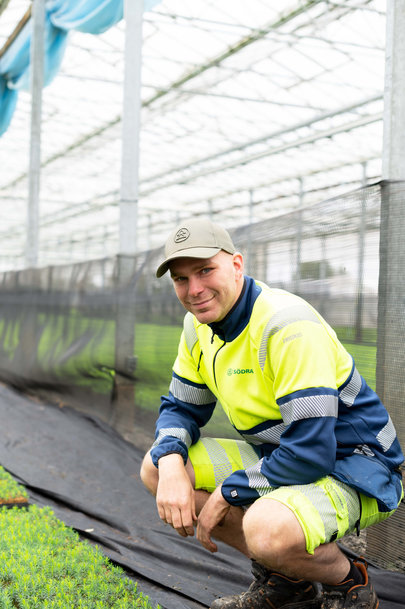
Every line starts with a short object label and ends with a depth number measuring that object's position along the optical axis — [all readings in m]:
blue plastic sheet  7.68
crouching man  1.88
